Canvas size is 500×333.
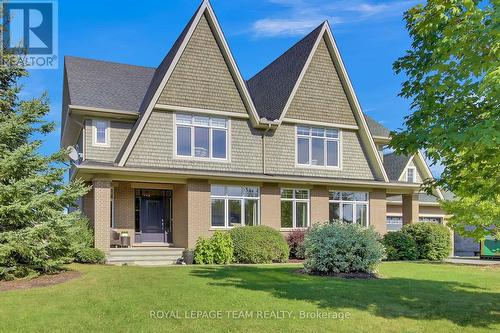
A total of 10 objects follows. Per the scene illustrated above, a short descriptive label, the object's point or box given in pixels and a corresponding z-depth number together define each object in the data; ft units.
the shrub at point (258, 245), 64.03
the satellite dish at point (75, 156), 74.00
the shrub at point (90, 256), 58.54
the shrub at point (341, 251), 46.24
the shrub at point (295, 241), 71.56
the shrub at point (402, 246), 77.10
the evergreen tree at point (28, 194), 43.04
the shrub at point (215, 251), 62.44
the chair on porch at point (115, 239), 67.41
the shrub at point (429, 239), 79.20
